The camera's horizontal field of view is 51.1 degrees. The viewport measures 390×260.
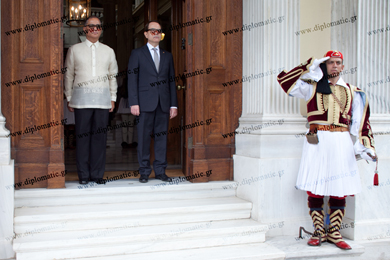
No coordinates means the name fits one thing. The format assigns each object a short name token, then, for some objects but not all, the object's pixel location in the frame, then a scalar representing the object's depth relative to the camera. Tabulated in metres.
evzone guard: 3.59
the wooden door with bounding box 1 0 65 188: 4.05
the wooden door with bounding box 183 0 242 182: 4.62
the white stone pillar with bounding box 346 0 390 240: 4.12
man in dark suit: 4.55
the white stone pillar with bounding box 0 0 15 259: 3.41
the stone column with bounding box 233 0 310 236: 4.14
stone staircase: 3.36
